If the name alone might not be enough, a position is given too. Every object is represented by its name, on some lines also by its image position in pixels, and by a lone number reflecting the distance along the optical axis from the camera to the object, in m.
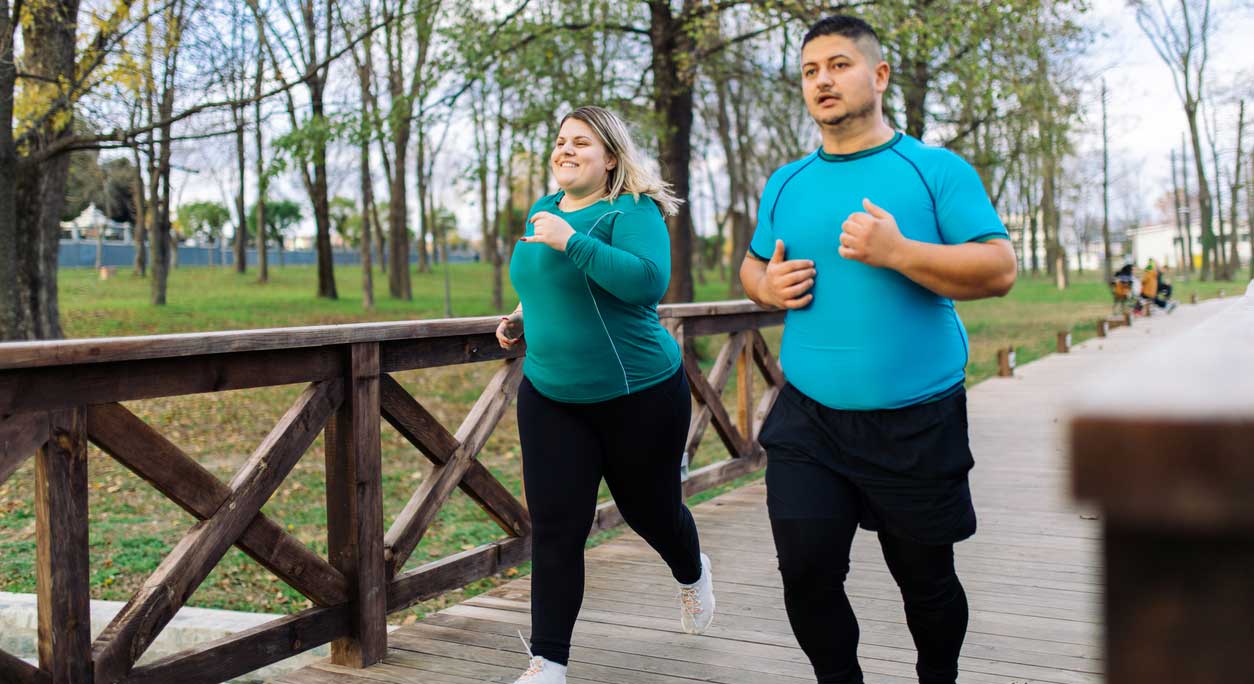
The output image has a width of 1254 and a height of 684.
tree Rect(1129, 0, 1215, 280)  42.22
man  2.53
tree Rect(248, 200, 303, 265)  57.28
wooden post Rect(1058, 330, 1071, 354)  16.57
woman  3.21
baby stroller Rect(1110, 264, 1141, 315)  25.55
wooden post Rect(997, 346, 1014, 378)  13.29
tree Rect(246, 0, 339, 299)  11.00
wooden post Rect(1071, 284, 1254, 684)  0.58
